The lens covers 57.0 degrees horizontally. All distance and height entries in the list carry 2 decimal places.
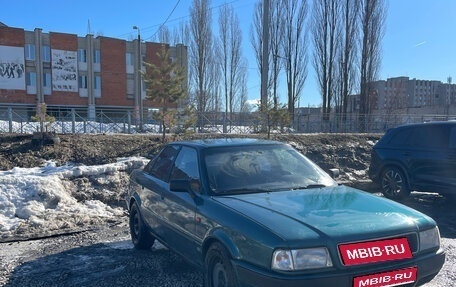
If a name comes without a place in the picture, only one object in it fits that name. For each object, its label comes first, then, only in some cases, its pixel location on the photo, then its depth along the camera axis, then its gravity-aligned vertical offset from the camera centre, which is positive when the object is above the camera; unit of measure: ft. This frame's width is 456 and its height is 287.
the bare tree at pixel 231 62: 149.48 +21.06
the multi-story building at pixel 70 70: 147.43 +18.51
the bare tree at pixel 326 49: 119.34 +20.97
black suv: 25.49 -2.54
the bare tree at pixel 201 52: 138.31 +23.17
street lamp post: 73.41 +6.17
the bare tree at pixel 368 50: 110.01 +19.18
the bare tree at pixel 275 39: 127.54 +24.98
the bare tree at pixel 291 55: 127.95 +20.38
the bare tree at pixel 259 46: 130.31 +23.38
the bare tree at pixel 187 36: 151.08 +30.17
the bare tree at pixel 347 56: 113.97 +18.11
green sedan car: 9.53 -2.66
